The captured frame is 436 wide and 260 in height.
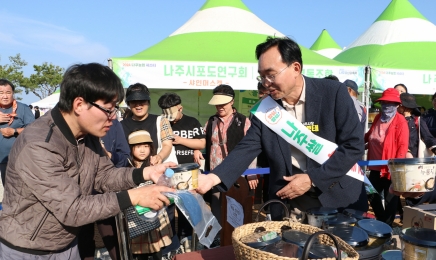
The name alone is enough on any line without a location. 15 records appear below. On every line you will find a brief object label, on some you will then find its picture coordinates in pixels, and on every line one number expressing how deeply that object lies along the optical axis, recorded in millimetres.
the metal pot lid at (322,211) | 1733
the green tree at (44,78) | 37719
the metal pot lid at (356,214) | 1807
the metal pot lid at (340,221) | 1639
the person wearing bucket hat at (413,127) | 4639
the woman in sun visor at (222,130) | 4270
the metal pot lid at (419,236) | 1288
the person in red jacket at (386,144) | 4324
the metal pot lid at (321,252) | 1262
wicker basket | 1225
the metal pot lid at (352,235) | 1441
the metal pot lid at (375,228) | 1541
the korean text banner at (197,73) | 6367
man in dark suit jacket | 2029
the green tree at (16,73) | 33812
